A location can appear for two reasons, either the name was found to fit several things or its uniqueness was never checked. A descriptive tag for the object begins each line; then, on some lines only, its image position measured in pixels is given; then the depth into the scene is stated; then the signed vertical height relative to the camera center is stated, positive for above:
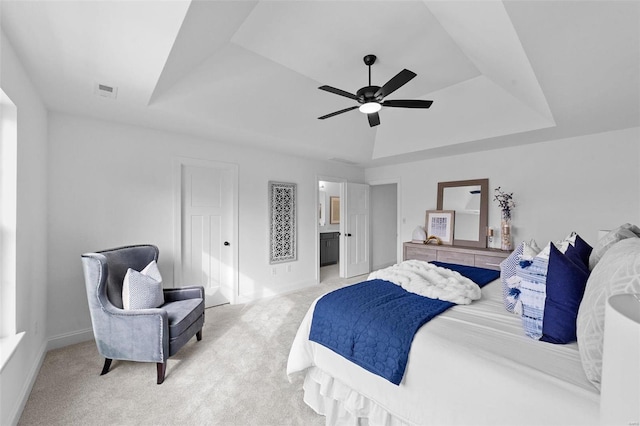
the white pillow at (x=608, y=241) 1.52 -0.17
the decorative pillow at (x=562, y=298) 1.20 -0.39
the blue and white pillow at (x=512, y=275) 1.62 -0.41
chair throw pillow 2.30 -0.72
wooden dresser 3.80 -0.66
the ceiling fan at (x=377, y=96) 2.14 +0.98
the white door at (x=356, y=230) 5.31 -0.40
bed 1.00 -0.71
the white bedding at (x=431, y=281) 1.84 -0.54
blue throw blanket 1.40 -0.65
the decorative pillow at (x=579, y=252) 1.51 -0.25
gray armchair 2.14 -0.95
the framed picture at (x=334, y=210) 6.71 -0.01
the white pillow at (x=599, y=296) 0.82 -0.30
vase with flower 3.83 -0.07
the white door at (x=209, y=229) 3.55 -0.28
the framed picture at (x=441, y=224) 4.48 -0.23
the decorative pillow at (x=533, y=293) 1.32 -0.41
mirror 4.20 +0.04
